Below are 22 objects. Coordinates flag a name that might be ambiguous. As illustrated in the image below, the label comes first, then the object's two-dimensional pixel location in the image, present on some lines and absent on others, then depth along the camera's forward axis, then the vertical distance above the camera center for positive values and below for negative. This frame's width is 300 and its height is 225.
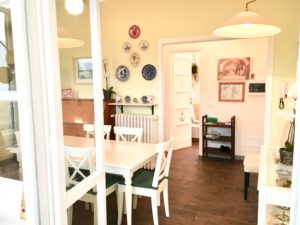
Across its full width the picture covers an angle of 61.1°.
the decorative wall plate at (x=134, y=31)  4.14 +0.90
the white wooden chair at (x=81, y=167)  1.57 -0.53
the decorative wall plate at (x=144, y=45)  4.11 +0.67
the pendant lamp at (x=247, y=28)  1.88 +0.47
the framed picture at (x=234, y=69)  4.59 +0.31
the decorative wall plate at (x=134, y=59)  4.21 +0.46
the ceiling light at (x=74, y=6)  1.48 +0.49
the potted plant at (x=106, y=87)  4.38 +0.00
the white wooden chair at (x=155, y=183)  2.44 -0.96
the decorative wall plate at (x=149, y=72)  4.12 +0.24
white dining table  2.32 -0.71
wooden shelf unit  4.66 -1.02
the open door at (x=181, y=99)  5.30 -0.28
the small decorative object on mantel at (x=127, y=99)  4.38 -0.21
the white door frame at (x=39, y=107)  1.00 -0.08
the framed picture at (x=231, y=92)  4.71 -0.12
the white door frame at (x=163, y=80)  3.34 +0.08
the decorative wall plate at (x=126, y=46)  4.25 +0.68
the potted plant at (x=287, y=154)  2.12 -0.59
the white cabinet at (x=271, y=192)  1.66 -0.70
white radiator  4.21 -0.61
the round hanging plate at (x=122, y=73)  4.33 +0.24
